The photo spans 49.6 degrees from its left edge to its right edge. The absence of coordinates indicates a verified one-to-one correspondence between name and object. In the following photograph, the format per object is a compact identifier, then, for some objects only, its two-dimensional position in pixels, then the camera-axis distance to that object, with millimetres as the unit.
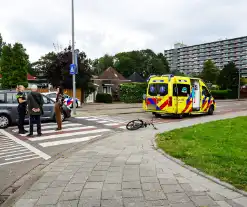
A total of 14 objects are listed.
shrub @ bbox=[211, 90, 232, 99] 47109
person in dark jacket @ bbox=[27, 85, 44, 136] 8930
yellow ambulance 14719
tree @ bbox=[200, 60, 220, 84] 74500
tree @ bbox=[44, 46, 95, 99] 25500
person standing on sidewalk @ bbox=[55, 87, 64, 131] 10273
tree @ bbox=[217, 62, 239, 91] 52625
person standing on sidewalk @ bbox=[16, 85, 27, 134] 9586
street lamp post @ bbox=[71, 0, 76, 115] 16688
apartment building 143738
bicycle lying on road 10766
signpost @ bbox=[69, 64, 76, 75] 16438
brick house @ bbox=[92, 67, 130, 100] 40306
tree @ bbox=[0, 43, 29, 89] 38094
